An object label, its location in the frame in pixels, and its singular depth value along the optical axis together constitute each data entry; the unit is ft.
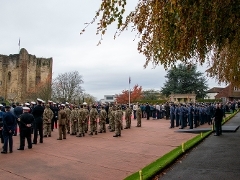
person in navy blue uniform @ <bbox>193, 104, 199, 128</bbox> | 50.67
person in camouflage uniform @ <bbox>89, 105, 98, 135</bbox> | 38.71
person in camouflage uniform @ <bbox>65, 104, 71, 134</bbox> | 39.89
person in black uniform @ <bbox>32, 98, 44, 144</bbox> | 31.94
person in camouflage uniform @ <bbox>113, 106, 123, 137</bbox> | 37.05
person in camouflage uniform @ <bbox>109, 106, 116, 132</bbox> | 42.85
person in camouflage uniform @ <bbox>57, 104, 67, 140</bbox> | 34.31
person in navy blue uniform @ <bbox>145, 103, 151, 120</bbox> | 71.15
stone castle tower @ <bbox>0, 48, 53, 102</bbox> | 130.24
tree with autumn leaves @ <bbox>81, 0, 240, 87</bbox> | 15.42
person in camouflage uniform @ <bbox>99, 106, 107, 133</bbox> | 40.81
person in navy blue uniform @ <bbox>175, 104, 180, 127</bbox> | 51.35
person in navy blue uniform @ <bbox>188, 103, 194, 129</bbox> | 48.37
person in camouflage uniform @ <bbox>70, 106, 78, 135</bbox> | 39.46
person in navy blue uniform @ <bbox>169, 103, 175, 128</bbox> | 49.22
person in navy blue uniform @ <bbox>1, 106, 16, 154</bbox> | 26.00
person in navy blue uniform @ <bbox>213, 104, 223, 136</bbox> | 36.61
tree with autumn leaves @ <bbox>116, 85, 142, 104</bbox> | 166.10
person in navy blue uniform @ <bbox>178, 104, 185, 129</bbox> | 48.41
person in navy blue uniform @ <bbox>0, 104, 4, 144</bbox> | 28.71
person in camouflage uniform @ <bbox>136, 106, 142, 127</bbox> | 50.95
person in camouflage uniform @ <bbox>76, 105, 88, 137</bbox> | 37.59
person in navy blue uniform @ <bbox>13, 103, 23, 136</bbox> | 38.14
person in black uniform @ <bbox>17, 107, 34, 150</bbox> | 27.80
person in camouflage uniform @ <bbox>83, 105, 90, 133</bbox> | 38.44
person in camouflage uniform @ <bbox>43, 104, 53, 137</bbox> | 36.17
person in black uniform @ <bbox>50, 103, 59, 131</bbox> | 45.56
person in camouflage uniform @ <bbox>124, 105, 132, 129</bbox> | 48.37
